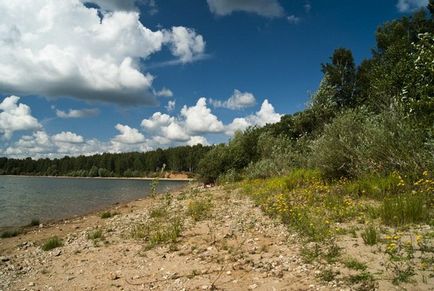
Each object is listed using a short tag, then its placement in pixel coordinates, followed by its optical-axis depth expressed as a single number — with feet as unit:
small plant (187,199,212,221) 48.47
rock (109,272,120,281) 27.68
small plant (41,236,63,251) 42.52
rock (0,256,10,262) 38.02
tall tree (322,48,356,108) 160.97
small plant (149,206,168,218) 55.42
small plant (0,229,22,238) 57.60
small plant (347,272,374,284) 20.21
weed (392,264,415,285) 19.34
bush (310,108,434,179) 45.01
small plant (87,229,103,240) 43.88
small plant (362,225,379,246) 26.03
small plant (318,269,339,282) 21.13
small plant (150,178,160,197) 51.84
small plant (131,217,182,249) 36.83
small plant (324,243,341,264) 24.06
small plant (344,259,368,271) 21.82
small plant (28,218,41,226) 69.89
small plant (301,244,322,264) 24.77
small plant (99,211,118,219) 72.45
